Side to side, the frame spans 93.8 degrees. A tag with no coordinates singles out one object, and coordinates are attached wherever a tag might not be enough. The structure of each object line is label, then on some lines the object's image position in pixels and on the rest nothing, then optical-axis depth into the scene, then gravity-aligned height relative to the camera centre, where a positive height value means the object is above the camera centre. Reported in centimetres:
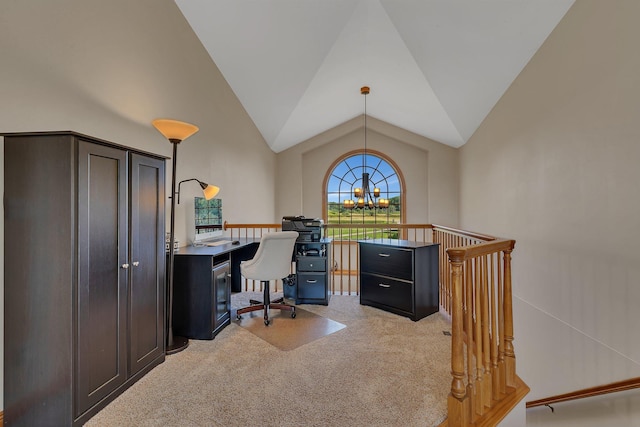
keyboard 331 -30
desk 262 -68
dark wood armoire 155 -32
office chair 286 -44
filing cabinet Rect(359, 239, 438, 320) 312 -66
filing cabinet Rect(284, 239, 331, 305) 362 -69
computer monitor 347 -3
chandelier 511 +32
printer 364 -13
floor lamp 243 +1
